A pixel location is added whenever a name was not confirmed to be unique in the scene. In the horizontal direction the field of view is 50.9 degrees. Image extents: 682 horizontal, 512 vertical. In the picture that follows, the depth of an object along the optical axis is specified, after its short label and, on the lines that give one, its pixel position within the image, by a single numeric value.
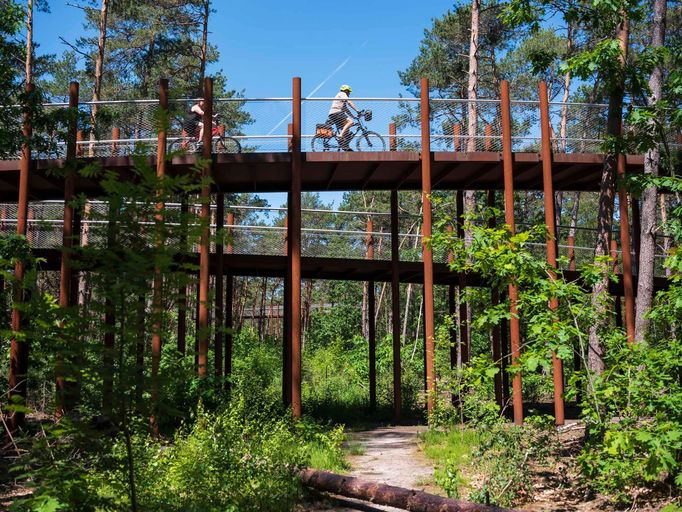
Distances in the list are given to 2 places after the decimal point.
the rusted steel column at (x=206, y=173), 12.77
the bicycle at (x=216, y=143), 14.70
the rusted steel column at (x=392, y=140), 15.08
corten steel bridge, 13.78
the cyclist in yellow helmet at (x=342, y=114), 14.51
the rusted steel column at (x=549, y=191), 13.60
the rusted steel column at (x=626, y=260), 14.77
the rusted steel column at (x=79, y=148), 15.76
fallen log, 7.18
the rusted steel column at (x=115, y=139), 14.99
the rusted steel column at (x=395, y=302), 15.35
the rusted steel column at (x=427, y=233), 13.22
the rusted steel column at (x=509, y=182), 13.43
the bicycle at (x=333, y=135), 14.55
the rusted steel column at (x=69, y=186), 13.14
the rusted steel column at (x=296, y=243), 13.19
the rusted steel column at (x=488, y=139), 15.43
